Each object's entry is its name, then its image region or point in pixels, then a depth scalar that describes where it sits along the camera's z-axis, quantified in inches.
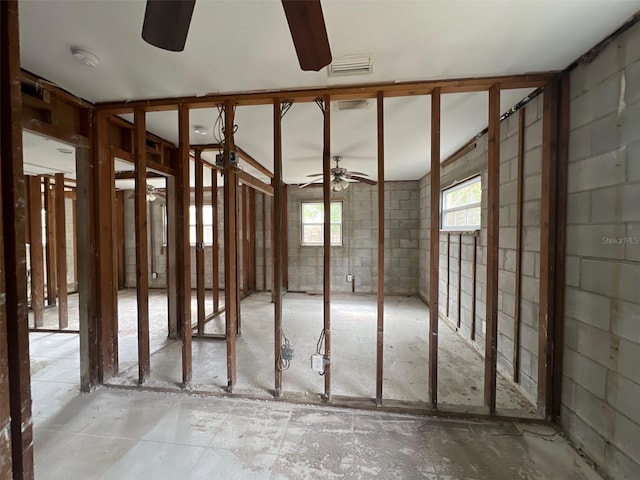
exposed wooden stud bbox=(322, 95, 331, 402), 80.1
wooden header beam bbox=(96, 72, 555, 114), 72.9
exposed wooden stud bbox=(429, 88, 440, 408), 76.9
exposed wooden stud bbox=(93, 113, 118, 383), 89.7
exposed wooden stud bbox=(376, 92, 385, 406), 78.5
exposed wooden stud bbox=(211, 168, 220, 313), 133.5
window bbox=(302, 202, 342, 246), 227.9
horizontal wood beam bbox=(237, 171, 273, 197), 131.9
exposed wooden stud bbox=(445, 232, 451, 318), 150.3
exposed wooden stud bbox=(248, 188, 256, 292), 232.1
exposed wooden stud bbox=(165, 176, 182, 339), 126.4
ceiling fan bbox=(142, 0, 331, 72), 32.7
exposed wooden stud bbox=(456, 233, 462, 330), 136.2
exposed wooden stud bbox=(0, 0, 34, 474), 28.5
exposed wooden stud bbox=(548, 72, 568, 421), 70.5
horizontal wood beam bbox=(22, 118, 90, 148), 70.2
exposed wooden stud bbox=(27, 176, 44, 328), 148.9
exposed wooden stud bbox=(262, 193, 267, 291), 233.1
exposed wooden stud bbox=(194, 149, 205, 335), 108.4
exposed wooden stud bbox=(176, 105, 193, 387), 86.1
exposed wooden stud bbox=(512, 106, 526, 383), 85.0
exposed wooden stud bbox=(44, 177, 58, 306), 165.5
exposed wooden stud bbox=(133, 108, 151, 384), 89.1
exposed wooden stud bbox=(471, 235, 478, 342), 118.4
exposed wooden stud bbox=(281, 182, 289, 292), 230.7
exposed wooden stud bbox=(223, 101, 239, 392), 84.6
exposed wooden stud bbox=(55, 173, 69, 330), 144.4
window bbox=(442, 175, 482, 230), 125.3
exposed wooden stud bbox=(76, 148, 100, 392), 88.4
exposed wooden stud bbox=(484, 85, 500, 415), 75.1
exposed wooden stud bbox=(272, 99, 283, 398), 81.6
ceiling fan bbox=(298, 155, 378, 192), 132.5
